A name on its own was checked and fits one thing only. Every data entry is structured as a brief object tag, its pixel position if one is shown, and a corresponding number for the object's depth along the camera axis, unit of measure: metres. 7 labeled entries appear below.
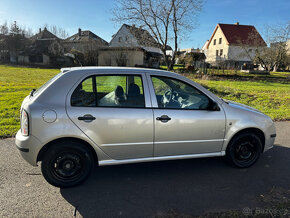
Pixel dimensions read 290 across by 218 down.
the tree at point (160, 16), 17.62
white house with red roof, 45.16
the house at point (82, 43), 32.44
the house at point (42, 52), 40.38
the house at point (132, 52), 18.97
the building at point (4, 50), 44.09
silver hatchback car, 2.95
